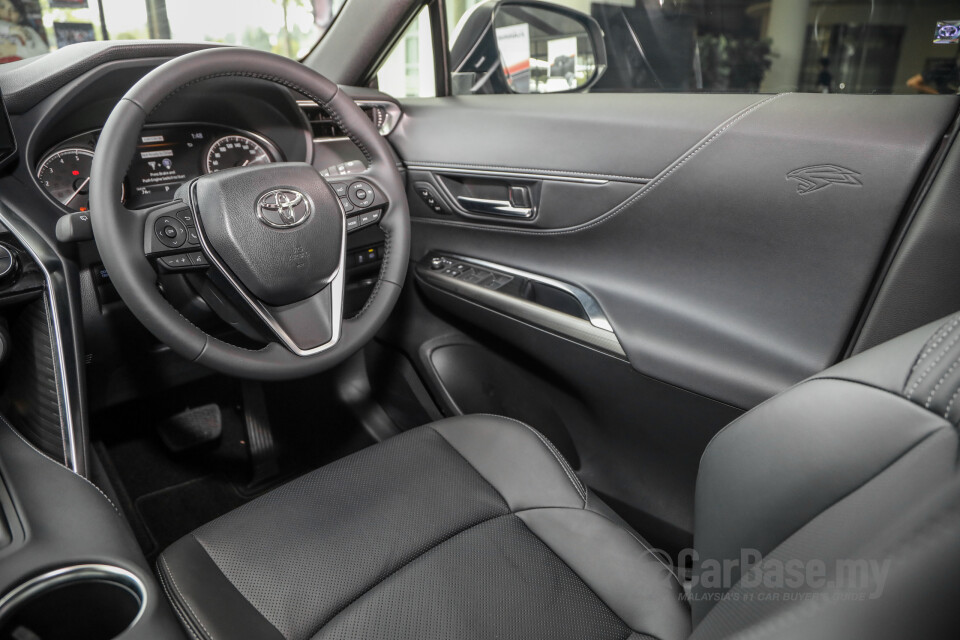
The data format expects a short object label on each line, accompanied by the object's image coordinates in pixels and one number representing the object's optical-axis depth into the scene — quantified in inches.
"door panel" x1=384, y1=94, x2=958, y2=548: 41.4
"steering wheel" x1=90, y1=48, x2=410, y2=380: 36.6
